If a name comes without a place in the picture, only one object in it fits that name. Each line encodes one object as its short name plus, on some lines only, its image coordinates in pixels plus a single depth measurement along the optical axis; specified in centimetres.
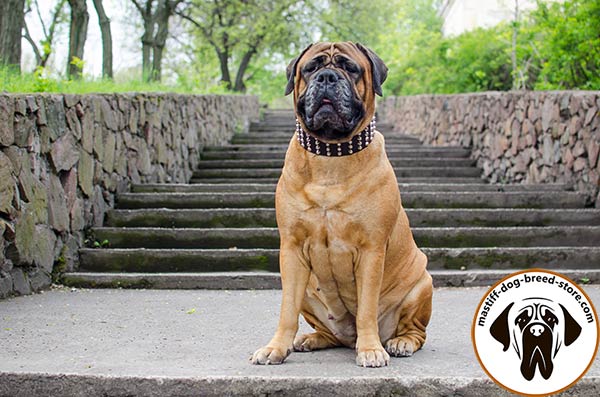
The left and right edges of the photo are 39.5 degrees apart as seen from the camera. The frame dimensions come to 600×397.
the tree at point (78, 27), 1391
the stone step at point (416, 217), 838
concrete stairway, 734
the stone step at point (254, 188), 931
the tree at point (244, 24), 2714
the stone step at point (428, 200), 895
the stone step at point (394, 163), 1179
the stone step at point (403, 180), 1084
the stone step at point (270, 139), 1550
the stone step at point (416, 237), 798
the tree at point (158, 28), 1961
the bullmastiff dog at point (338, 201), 396
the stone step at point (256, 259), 753
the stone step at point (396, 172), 1128
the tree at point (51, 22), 2613
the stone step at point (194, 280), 716
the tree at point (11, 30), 1095
